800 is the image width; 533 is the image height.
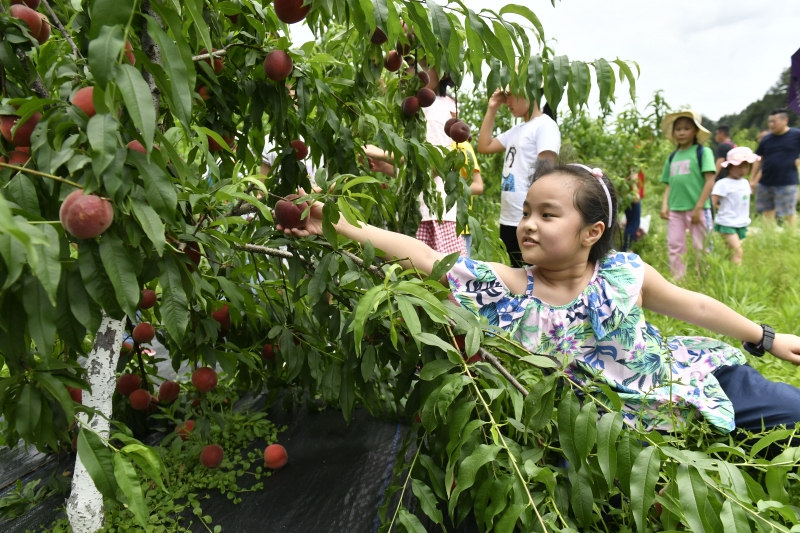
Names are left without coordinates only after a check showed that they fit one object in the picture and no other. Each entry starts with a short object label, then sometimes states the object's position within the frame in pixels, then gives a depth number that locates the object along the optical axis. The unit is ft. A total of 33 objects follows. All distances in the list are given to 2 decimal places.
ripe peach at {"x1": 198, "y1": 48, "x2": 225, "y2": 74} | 4.72
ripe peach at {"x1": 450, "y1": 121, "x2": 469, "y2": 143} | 6.93
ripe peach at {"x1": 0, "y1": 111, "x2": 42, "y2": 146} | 3.03
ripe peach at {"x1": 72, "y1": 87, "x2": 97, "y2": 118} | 2.59
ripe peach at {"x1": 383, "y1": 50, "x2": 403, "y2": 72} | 5.83
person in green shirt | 13.21
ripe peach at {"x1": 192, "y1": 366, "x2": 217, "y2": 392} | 5.23
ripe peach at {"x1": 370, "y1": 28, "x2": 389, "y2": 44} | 4.70
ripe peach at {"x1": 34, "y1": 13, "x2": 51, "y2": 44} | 3.72
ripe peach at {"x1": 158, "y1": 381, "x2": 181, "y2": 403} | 5.93
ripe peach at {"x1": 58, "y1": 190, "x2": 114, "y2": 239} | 2.33
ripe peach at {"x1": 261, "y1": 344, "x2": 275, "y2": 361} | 5.73
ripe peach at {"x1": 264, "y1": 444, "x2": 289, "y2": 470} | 5.87
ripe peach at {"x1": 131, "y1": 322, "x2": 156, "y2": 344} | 5.41
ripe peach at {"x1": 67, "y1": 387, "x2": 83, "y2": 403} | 4.67
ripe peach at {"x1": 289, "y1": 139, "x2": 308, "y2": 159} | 5.20
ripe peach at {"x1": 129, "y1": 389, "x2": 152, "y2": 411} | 5.64
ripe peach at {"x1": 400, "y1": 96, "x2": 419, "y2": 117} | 5.81
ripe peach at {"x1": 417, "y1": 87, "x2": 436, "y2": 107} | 5.81
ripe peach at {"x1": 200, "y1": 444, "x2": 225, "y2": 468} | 5.56
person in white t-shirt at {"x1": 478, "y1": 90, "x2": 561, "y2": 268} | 9.24
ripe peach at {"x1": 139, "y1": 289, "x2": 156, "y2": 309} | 4.61
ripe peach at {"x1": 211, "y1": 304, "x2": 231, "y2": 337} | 5.17
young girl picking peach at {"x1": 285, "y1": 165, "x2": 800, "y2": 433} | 4.53
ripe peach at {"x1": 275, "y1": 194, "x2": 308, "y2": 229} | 3.96
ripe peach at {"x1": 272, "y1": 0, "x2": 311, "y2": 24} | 3.72
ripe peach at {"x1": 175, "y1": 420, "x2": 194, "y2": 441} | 5.86
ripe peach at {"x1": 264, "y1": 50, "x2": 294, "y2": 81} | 4.30
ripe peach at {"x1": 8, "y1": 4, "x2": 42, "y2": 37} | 3.46
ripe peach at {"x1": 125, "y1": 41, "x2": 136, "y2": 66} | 2.80
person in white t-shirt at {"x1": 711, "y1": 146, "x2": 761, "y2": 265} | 14.74
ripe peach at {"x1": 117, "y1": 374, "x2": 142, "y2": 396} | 5.67
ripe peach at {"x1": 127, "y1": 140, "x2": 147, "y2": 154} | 2.94
